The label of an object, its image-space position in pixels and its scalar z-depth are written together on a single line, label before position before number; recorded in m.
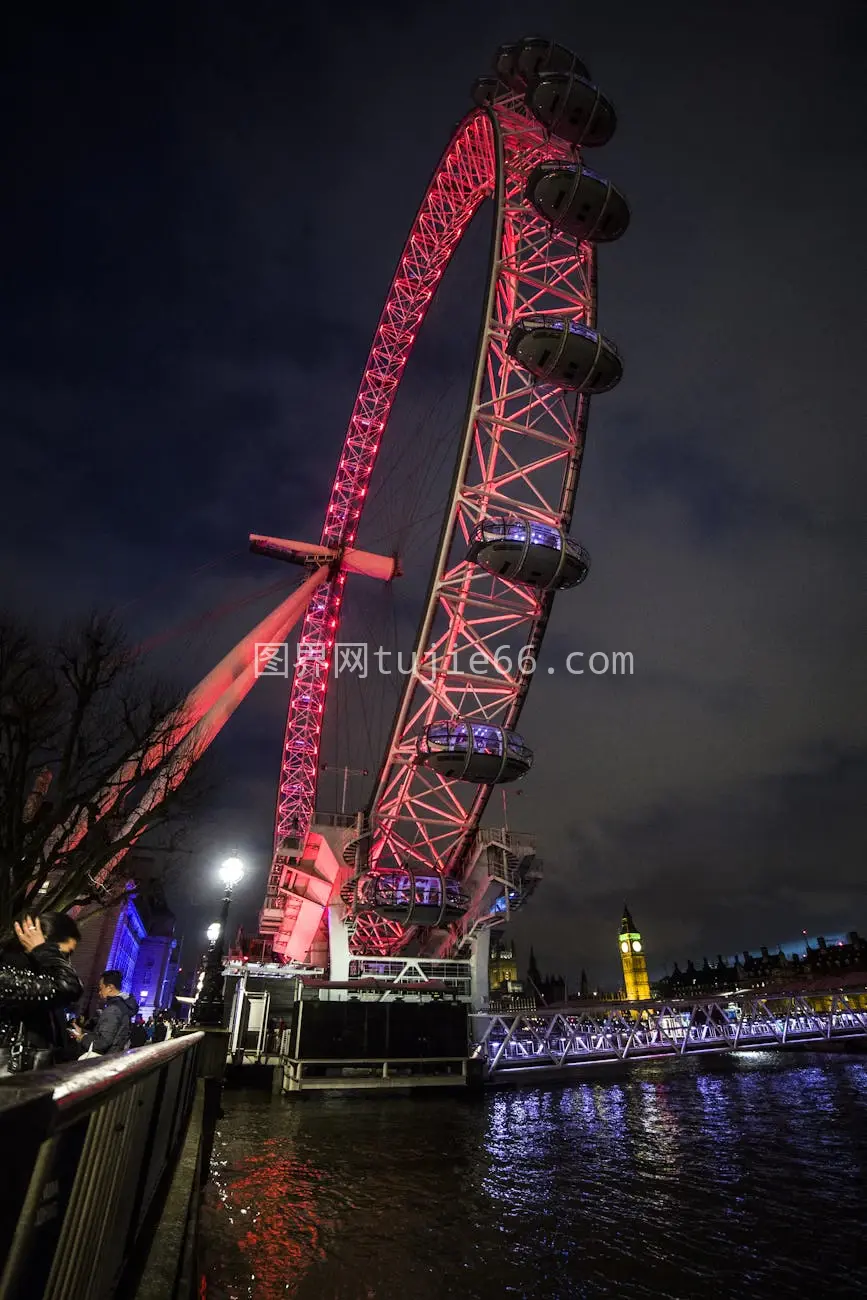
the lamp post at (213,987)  15.91
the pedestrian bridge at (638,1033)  32.12
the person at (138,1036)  14.97
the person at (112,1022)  7.91
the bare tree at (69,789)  17.20
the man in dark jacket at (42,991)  5.71
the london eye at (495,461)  29.36
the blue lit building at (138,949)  49.88
